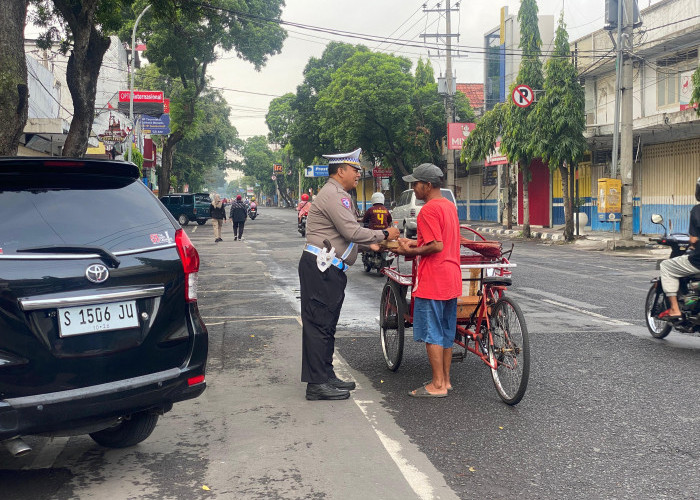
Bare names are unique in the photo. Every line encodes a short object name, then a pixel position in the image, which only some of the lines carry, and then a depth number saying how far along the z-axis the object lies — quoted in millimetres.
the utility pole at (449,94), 34575
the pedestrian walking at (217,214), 27328
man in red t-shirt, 5664
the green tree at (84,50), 14086
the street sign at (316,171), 55788
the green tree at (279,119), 75888
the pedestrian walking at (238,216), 28281
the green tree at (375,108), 41656
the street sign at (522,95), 26547
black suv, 3549
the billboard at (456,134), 34656
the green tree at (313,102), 56031
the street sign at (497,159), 34903
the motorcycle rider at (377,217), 14039
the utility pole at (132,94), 33688
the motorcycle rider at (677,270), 7410
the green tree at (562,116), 25203
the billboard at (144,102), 35625
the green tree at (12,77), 9734
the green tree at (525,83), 26656
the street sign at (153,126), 41312
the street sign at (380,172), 48562
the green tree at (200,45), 37625
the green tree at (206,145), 66812
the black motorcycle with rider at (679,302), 7477
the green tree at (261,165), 116250
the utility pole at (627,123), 21688
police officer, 5777
